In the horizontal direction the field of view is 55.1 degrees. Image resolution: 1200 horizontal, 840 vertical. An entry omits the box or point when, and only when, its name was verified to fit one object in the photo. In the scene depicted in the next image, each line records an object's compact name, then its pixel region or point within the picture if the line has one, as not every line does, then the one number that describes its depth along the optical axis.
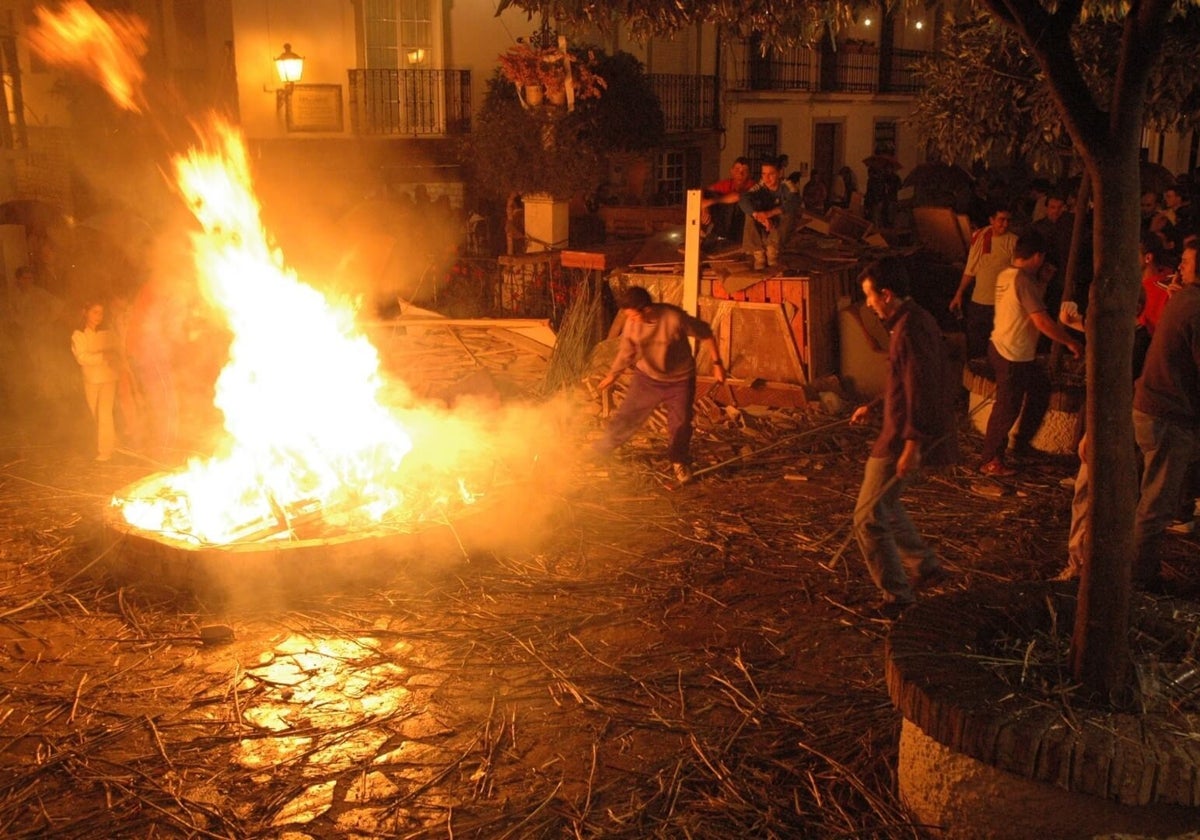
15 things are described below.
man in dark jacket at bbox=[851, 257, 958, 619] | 6.55
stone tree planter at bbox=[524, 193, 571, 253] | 18.75
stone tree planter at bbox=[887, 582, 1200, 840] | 4.01
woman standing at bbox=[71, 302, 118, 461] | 10.81
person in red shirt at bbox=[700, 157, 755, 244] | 13.21
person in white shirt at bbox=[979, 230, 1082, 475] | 9.07
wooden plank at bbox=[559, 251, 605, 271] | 13.89
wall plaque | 20.77
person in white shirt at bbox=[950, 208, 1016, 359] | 11.65
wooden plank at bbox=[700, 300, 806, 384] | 12.37
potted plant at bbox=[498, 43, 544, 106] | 17.25
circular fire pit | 7.41
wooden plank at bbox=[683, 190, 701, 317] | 12.48
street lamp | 19.95
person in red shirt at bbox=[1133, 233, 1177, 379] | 9.14
